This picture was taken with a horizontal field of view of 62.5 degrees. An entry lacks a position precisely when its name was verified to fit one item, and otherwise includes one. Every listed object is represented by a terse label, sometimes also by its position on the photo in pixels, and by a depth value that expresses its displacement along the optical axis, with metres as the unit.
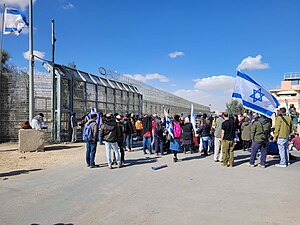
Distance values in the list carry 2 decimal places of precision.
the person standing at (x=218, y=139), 8.91
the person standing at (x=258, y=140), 7.80
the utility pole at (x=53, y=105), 13.61
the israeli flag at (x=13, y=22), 11.73
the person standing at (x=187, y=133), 9.91
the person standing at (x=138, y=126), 13.20
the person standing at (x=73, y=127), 14.25
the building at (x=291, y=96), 28.14
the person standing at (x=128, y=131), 11.20
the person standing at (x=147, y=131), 10.30
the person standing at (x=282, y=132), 7.88
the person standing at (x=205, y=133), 10.48
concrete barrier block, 10.43
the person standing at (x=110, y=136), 7.57
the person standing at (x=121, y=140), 7.95
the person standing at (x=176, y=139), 8.81
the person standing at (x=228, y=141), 7.99
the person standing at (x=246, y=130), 10.91
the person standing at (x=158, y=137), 10.39
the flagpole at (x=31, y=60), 11.70
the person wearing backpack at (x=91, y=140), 7.76
